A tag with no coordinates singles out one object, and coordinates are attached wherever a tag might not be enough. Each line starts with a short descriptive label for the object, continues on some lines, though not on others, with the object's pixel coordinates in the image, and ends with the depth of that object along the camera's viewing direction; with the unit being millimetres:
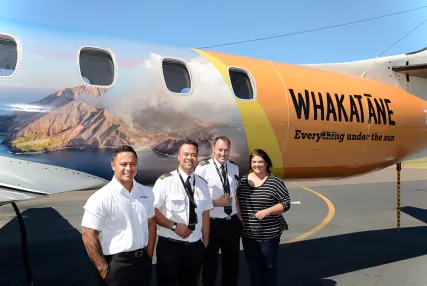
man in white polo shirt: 3213
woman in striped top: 4742
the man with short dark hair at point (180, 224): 4051
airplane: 4633
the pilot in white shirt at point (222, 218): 4961
